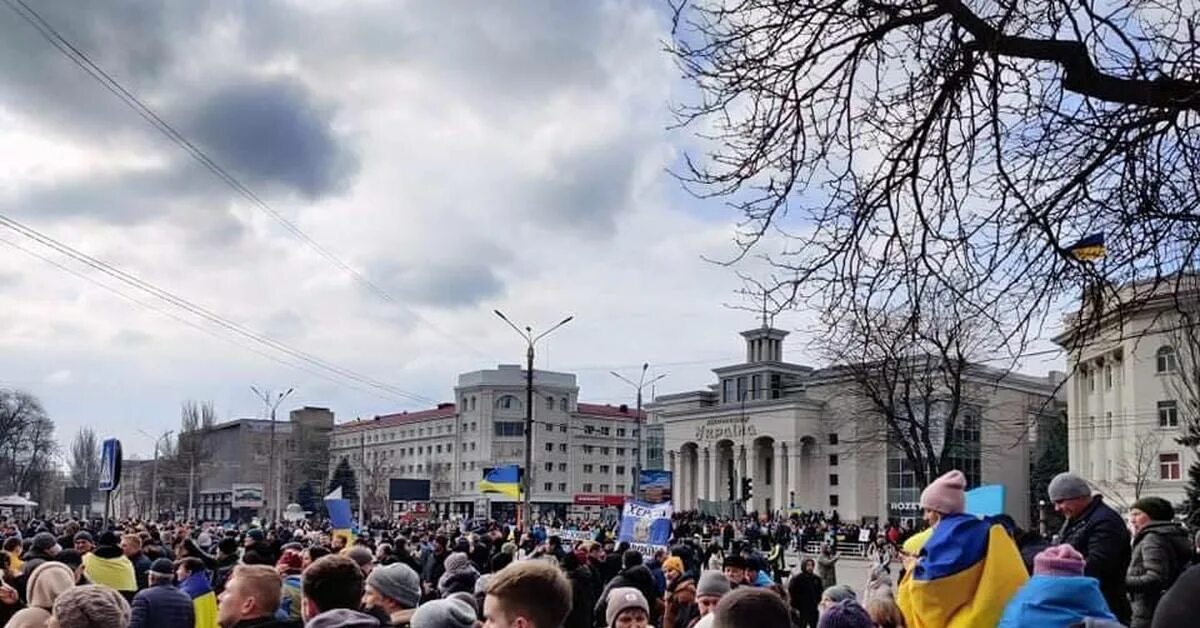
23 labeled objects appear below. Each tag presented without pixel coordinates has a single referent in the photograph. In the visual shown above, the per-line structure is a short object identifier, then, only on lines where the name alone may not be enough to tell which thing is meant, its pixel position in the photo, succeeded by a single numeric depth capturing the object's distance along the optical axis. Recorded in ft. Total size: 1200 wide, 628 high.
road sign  70.13
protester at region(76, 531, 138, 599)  34.78
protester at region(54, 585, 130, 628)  16.12
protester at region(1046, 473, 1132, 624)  24.53
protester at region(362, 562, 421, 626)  20.72
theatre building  322.96
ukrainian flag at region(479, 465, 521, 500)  130.31
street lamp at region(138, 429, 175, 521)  371.19
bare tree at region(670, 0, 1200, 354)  23.15
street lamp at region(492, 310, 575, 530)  121.49
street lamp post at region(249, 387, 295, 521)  356.38
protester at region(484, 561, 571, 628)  12.35
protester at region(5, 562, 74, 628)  23.11
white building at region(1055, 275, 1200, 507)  203.00
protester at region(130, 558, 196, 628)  24.04
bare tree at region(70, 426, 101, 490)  475.31
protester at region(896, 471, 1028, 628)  17.02
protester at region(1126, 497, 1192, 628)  24.62
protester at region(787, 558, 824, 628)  48.64
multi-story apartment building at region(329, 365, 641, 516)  437.99
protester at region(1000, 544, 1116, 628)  14.97
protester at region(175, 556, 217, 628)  28.50
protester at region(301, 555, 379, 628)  16.93
